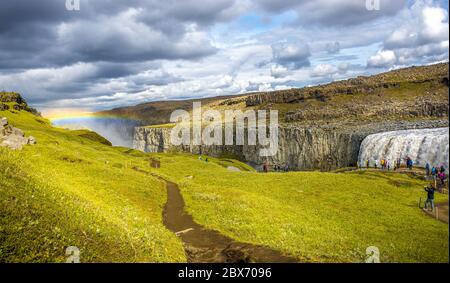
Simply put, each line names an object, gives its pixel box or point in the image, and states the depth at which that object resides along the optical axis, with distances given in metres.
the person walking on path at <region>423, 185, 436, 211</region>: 40.62
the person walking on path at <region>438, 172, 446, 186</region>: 51.58
